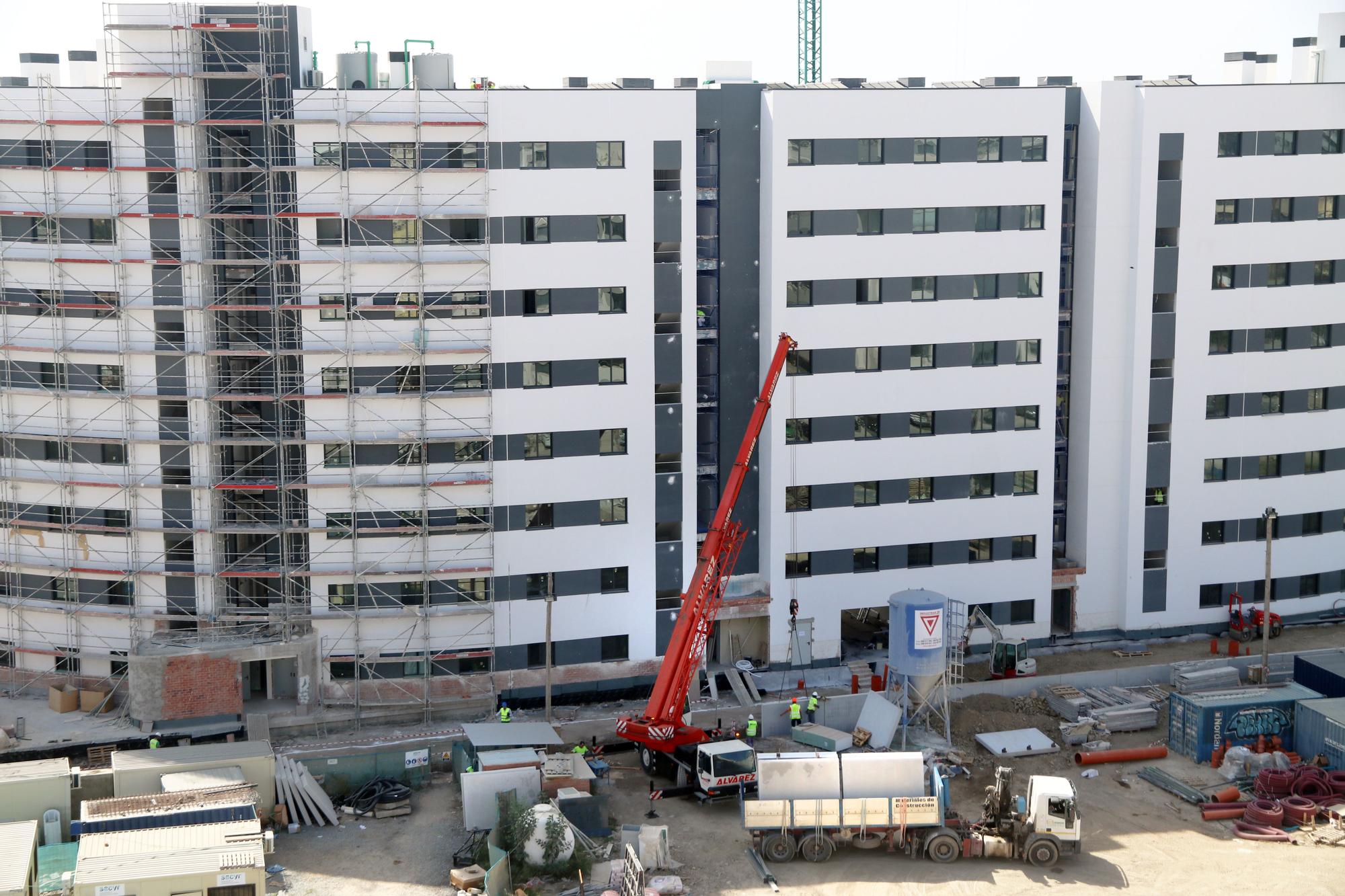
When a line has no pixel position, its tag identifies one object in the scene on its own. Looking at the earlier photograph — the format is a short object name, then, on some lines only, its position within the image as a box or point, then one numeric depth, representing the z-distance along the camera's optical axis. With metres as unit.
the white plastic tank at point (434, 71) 53.19
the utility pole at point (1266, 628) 56.31
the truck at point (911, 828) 42.44
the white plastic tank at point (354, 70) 53.34
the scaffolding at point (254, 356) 51.78
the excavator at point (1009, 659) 56.97
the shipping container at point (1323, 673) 52.59
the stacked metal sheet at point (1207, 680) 55.84
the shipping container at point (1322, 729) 48.22
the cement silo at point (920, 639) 50.75
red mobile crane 48.16
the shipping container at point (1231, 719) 49.94
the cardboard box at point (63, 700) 52.94
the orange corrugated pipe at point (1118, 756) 50.03
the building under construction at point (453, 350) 52.06
